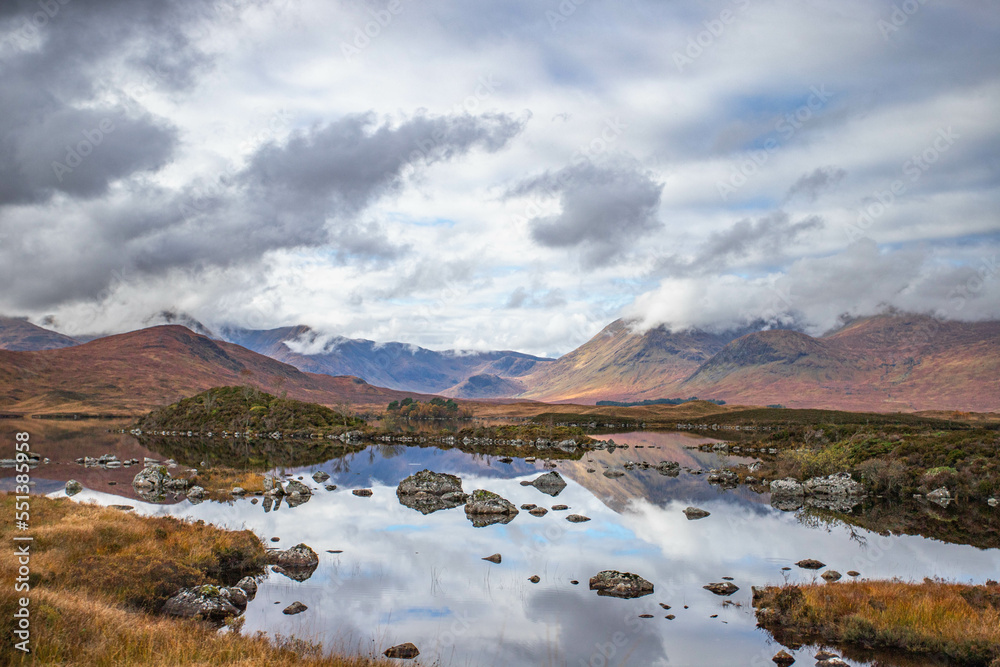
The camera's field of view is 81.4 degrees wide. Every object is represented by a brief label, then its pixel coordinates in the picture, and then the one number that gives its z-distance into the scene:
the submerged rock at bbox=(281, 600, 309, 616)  18.88
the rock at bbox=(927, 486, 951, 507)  42.17
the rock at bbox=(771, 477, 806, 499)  45.62
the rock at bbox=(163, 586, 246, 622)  17.84
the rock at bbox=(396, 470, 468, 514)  41.53
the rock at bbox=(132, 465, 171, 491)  44.59
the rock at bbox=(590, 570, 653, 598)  21.52
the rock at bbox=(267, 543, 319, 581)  24.21
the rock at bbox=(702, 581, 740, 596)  21.72
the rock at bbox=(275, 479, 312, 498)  44.88
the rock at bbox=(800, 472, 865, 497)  46.31
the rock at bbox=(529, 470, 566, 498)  48.03
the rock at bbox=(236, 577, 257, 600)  20.67
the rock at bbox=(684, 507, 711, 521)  36.09
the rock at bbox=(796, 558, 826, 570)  24.94
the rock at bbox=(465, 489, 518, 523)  37.72
